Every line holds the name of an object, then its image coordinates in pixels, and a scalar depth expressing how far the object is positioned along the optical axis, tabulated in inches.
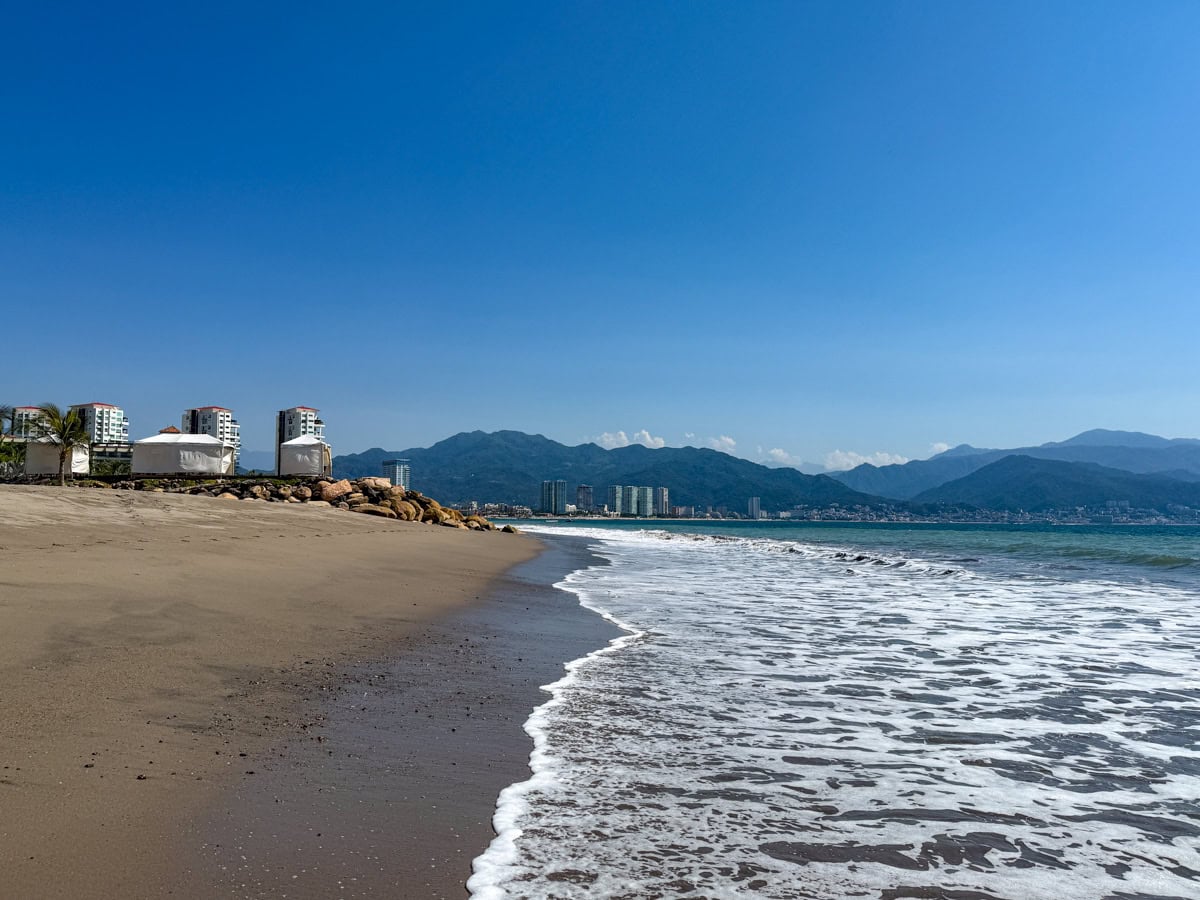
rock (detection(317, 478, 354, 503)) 1509.6
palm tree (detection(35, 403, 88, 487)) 1563.7
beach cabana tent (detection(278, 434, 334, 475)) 1975.9
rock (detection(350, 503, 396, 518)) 1374.3
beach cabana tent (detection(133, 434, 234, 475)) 1795.0
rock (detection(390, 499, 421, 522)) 1487.5
